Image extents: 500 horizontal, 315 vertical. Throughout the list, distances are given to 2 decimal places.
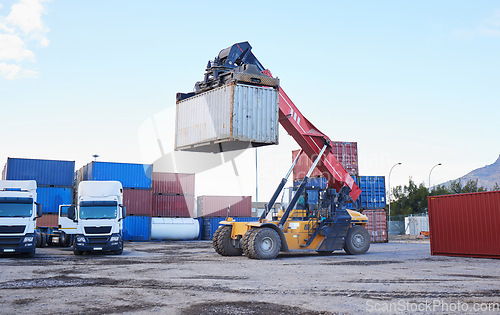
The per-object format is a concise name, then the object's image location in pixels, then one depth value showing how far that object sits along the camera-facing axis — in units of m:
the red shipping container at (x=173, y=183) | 40.78
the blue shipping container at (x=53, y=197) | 32.84
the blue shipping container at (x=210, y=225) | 41.75
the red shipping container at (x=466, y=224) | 17.94
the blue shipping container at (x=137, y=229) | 36.67
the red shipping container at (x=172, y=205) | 40.59
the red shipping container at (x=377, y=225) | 31.53
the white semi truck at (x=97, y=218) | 20.00
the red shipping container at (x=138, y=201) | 37.03
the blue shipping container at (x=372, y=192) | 31.45
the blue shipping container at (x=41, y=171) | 32.81
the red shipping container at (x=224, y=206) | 44.44
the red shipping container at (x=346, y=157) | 30.31
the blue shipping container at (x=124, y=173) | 36.12
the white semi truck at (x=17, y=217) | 18.95
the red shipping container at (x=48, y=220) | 32.50
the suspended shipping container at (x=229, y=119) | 15.52
